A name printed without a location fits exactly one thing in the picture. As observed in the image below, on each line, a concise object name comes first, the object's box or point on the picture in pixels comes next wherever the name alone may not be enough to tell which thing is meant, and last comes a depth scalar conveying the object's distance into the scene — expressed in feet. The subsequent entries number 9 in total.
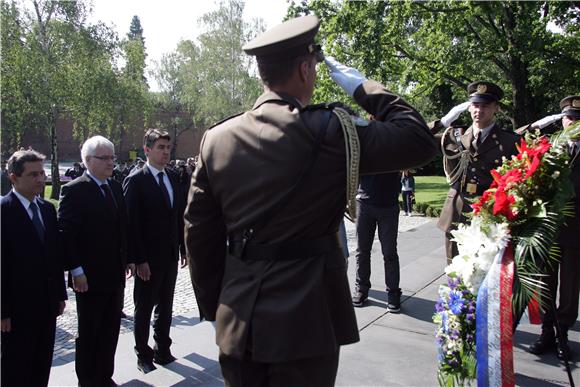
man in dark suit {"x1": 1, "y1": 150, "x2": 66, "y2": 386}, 10.87
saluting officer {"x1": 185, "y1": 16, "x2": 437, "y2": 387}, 6.00
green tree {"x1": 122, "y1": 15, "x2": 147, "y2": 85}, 94.58
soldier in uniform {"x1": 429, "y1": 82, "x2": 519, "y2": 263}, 14.38
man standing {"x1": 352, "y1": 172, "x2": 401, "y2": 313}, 18.76
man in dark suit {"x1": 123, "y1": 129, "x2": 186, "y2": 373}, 13.76
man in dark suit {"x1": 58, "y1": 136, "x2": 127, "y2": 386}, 12.18
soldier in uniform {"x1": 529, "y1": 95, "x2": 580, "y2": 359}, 14.03
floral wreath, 8.99
